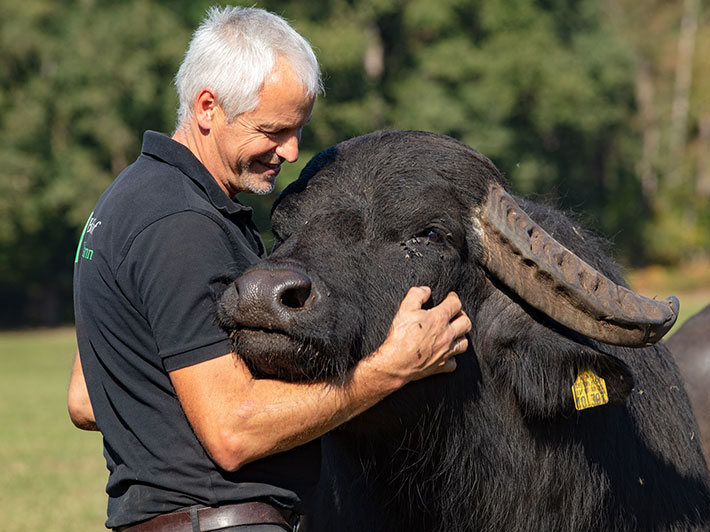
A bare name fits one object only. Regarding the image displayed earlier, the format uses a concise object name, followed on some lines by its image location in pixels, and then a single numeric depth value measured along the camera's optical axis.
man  6.52
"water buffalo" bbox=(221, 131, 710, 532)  7.36
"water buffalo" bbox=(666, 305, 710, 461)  11.89
